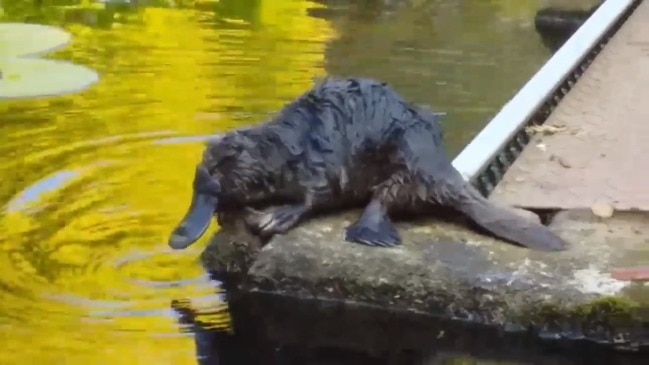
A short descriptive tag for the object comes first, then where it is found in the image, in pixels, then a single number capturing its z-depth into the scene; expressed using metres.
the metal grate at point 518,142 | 3.54
